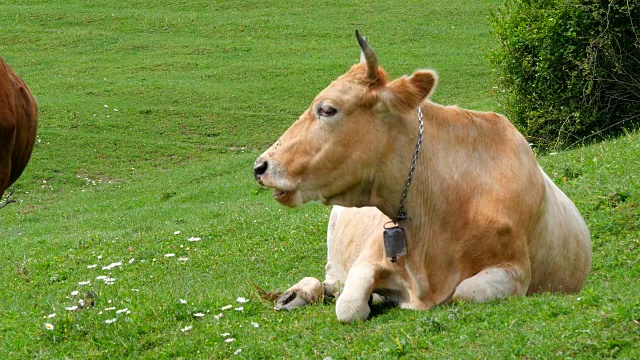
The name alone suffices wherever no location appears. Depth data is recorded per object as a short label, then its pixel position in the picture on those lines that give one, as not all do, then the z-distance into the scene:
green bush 34.97
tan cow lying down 13.75
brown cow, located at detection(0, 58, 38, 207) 17.16
